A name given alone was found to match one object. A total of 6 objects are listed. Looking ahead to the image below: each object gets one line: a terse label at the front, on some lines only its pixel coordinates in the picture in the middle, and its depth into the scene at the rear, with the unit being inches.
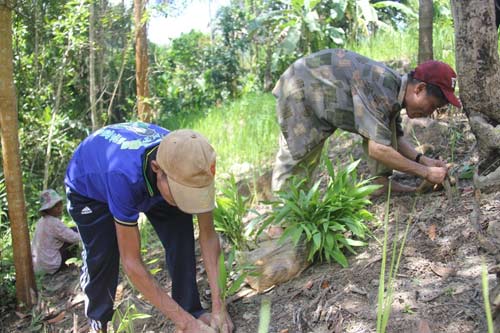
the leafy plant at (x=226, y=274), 97.1
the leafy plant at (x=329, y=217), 108.2
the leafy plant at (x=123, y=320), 86.1
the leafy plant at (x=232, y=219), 127.8
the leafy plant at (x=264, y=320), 39.5
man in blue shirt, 79.4
